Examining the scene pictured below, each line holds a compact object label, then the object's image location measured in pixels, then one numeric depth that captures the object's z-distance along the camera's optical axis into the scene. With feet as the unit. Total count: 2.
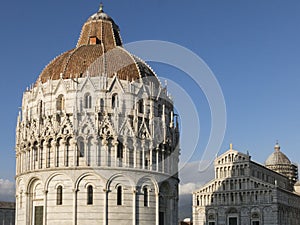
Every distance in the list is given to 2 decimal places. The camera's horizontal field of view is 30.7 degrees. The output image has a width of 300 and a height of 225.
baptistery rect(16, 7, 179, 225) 157.99
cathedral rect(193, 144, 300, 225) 290.15
